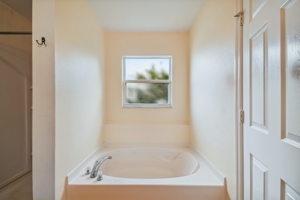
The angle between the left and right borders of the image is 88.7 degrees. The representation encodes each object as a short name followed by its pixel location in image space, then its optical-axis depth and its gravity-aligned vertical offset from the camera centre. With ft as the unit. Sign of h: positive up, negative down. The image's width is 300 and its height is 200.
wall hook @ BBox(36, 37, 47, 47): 3.94 +1.50
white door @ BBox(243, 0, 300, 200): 2.04 +0.00
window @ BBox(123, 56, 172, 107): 8.59 +1.10
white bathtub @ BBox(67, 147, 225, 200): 4.50 -2.57
